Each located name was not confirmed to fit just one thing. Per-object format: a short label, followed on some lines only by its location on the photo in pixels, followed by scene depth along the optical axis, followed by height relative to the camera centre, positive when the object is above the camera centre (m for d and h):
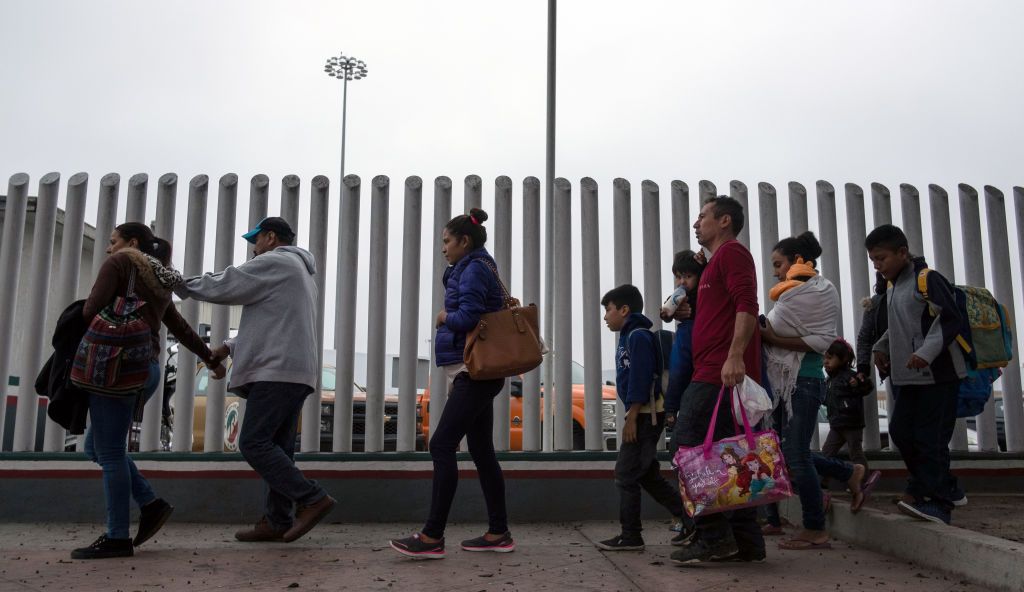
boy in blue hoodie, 4.72 -0.11
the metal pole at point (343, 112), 22.22 +7.43
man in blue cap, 4.70 +0.25
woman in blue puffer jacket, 4.46 +0.04
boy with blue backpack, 4.53 +0.20
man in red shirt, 4.12 +0.21
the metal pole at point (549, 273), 6.02 +0.90
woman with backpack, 4.40 +0.15
